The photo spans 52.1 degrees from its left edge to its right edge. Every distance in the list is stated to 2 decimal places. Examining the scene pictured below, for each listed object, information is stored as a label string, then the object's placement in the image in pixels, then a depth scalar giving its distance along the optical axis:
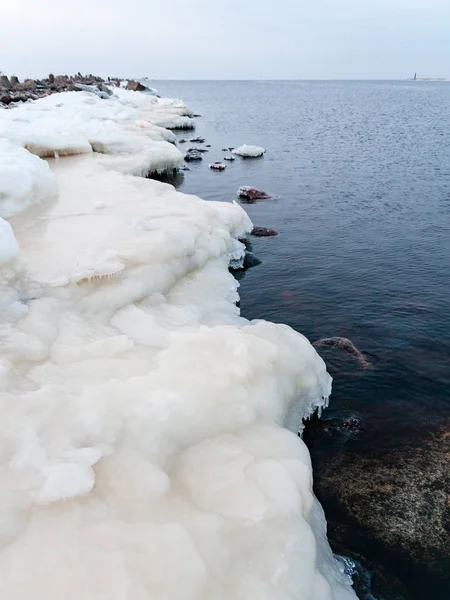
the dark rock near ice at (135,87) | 99.44
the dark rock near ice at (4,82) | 56.62
